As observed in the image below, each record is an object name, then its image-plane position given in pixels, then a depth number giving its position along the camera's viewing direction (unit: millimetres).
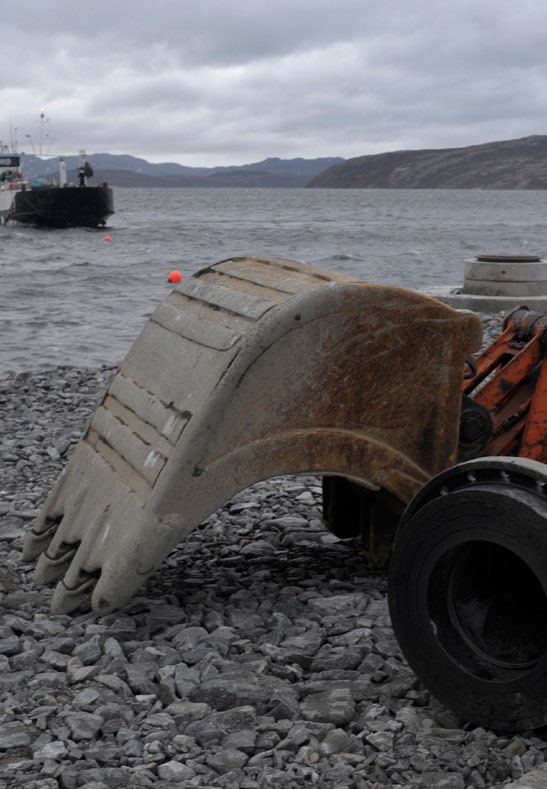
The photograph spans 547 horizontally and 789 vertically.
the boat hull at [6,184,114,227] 61562
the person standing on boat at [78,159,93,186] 61125
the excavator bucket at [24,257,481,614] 4340
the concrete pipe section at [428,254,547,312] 16156
